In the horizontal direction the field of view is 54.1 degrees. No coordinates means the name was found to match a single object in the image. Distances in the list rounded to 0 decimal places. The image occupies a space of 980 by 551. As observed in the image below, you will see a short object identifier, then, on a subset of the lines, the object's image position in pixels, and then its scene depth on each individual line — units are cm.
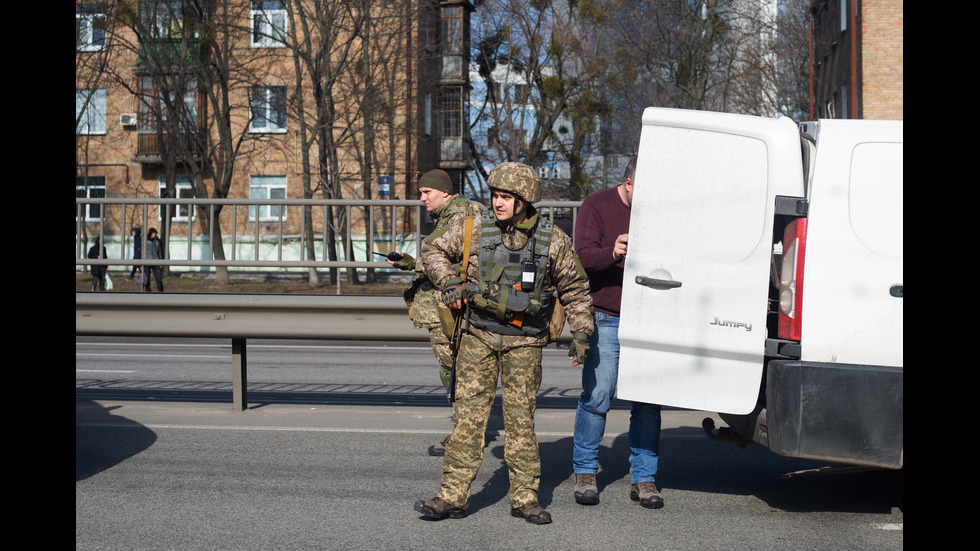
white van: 446
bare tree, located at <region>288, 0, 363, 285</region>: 2877
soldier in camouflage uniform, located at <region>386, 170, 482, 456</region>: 613
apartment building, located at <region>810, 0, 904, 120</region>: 2595
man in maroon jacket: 512
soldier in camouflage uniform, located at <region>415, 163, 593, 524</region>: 471
